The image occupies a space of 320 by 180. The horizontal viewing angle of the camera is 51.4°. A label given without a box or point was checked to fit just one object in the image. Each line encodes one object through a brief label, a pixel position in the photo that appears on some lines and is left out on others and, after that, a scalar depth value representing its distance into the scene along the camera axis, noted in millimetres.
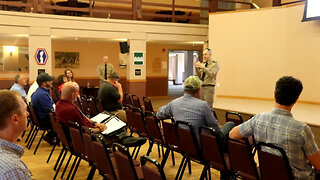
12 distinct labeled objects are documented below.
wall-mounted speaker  10998
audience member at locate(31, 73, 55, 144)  5812
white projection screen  8362
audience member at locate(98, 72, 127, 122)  6133
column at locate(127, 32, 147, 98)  11172
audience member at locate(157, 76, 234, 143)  3850
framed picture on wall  13477
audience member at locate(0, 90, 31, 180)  1422
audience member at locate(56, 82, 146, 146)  4172
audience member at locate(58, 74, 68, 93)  7585
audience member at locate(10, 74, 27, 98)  7112
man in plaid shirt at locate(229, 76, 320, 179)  2492
